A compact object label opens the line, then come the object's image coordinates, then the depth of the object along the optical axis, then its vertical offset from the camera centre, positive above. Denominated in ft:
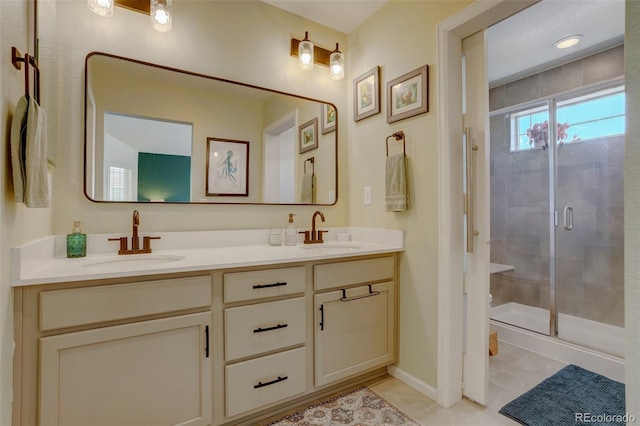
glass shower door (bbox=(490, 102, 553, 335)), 9.59 -0.09
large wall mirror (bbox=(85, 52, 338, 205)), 5.33 +1.54
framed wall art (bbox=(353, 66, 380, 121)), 7.01 +2.91
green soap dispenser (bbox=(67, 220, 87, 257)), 4.80 -0.47
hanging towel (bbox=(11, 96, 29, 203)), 3.12 +0.71
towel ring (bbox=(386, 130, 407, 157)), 6.34 +1.64
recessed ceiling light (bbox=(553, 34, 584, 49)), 7.82 +4.60
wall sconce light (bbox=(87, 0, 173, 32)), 5.39 +3.70
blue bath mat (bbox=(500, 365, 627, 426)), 5.10 -3.45
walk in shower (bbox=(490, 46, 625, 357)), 8.36 +0.40
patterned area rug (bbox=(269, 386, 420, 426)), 5.07 -3.50
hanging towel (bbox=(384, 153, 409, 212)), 6.14 +0.59
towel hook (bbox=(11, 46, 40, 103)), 3.21 +1.66
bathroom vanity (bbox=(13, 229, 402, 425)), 3.51 -1.72
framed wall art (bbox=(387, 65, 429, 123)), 5.90 +2.47
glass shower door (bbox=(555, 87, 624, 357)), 8.32 -0.13
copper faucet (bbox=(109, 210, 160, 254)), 5.23 -0.50
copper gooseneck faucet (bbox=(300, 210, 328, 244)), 7.14 -0.49
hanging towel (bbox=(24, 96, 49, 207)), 3.21 +0.56
